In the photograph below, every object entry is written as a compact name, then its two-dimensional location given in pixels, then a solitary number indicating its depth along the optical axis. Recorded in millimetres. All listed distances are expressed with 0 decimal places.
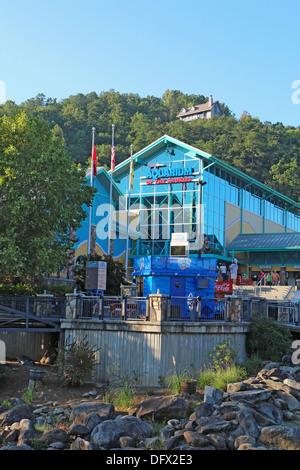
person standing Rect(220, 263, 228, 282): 36656
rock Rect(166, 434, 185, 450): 13312
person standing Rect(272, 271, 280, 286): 42112
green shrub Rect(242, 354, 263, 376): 19625
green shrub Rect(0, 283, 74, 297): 25078
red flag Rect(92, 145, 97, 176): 35500
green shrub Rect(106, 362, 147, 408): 17234
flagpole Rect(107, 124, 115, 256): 40866
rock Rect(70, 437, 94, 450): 13500
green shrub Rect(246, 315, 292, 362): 20984
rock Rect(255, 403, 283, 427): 15117
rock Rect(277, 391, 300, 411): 15992
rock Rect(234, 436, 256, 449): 13250
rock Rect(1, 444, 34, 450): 13734
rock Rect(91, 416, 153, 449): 13789
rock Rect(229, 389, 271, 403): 15773
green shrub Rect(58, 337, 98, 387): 19281
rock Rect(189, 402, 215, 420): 14840
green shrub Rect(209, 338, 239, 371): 19703
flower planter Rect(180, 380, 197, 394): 17359
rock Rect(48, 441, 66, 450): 13859
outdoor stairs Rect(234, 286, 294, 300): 35250
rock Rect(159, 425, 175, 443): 13852
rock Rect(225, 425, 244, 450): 13383
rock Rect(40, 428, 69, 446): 14188
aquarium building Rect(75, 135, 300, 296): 49469
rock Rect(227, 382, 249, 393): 16720
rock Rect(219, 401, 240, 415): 14953
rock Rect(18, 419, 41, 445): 14234
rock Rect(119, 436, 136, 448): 13688
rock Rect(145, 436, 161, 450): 13547
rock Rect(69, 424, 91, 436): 14438
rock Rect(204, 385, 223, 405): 15938
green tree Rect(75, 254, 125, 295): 30406
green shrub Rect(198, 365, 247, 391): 17859
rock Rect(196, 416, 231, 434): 13805
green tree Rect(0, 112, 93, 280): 24094
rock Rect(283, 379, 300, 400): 16672
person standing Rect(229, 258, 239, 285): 35781
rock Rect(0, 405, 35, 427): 15453
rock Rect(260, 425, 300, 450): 13289
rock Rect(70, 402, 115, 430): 14850
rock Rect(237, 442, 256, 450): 12930
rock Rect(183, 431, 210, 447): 13242
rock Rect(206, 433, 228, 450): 13281
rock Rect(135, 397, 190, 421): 15258
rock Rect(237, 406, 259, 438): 13953
